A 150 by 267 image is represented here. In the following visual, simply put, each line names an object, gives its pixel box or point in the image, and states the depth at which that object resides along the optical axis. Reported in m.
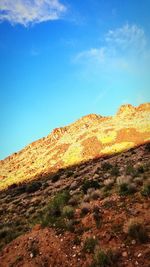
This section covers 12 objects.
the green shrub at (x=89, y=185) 17.89
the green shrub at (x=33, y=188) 38.28
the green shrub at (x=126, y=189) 13.55
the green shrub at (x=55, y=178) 40.88
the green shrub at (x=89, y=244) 9.65
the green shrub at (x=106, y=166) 32.29
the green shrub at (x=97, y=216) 11.38
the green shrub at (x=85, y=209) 12.87
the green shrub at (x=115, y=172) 21.70
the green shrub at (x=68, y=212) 12.97
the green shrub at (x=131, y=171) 17.53
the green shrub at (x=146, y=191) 12.44
